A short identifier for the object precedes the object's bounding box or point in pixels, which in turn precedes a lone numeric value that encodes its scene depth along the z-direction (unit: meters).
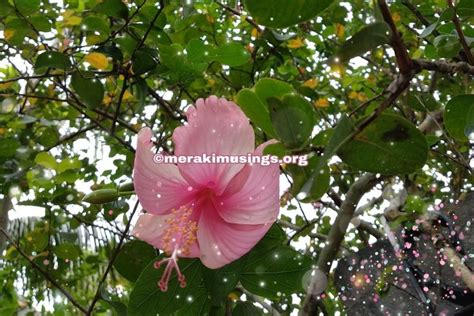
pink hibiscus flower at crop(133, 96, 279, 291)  0.55
